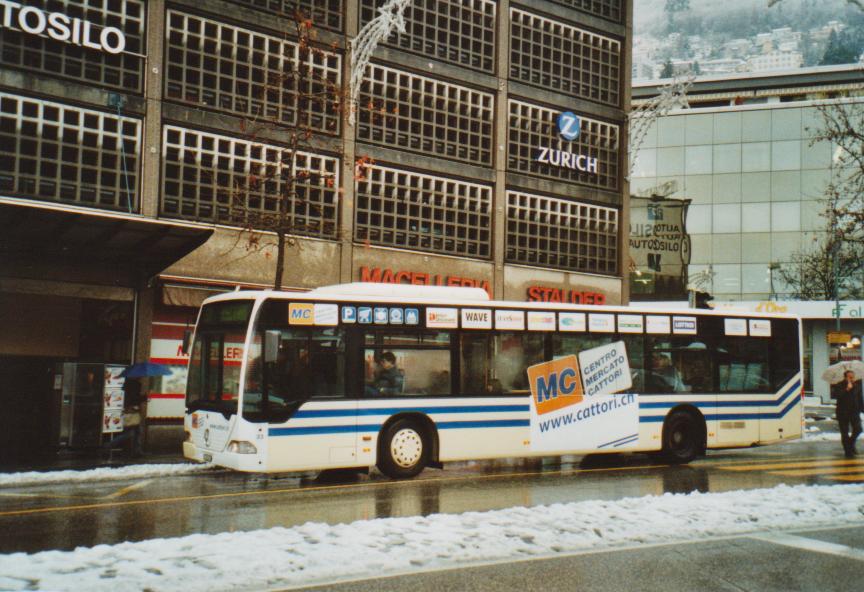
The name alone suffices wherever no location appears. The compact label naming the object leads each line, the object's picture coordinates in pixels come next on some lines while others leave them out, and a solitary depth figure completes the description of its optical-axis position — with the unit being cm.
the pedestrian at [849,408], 2019
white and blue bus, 1389
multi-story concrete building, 2053
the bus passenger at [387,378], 1477
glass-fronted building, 6203
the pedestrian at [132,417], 1864
